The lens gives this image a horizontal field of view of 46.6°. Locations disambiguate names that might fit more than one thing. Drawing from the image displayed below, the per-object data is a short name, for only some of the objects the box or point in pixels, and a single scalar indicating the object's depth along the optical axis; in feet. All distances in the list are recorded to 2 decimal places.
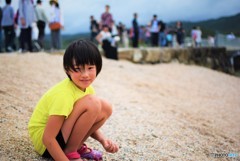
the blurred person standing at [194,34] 50.29
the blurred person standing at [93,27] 34.32
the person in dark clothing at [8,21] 22.54
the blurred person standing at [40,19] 23.29
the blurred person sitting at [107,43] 26.69
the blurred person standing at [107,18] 28.53
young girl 5.58
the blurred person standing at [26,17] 20.61
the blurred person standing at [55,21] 24.12
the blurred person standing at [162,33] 37.63
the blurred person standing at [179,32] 46.65
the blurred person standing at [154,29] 36.47
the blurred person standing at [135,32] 34.91
